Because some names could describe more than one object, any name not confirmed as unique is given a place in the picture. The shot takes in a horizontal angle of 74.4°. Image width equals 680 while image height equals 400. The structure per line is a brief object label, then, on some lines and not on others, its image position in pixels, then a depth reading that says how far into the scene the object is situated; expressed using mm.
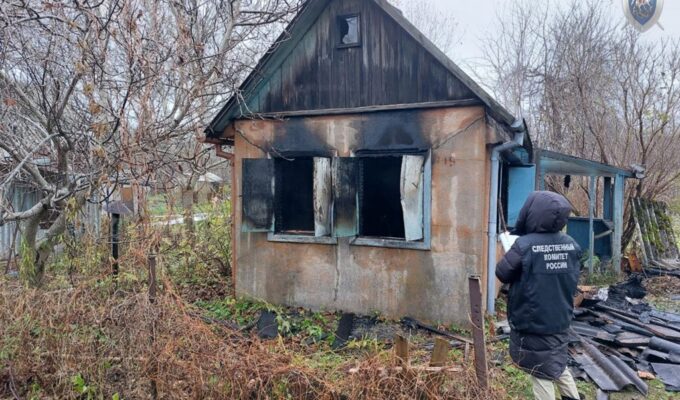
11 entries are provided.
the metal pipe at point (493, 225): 6480
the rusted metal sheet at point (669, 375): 4884
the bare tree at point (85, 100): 5207
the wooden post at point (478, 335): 3137
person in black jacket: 3660
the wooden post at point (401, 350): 3172
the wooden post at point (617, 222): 10062
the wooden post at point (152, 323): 3801
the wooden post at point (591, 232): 9802
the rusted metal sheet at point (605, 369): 4812
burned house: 6516
